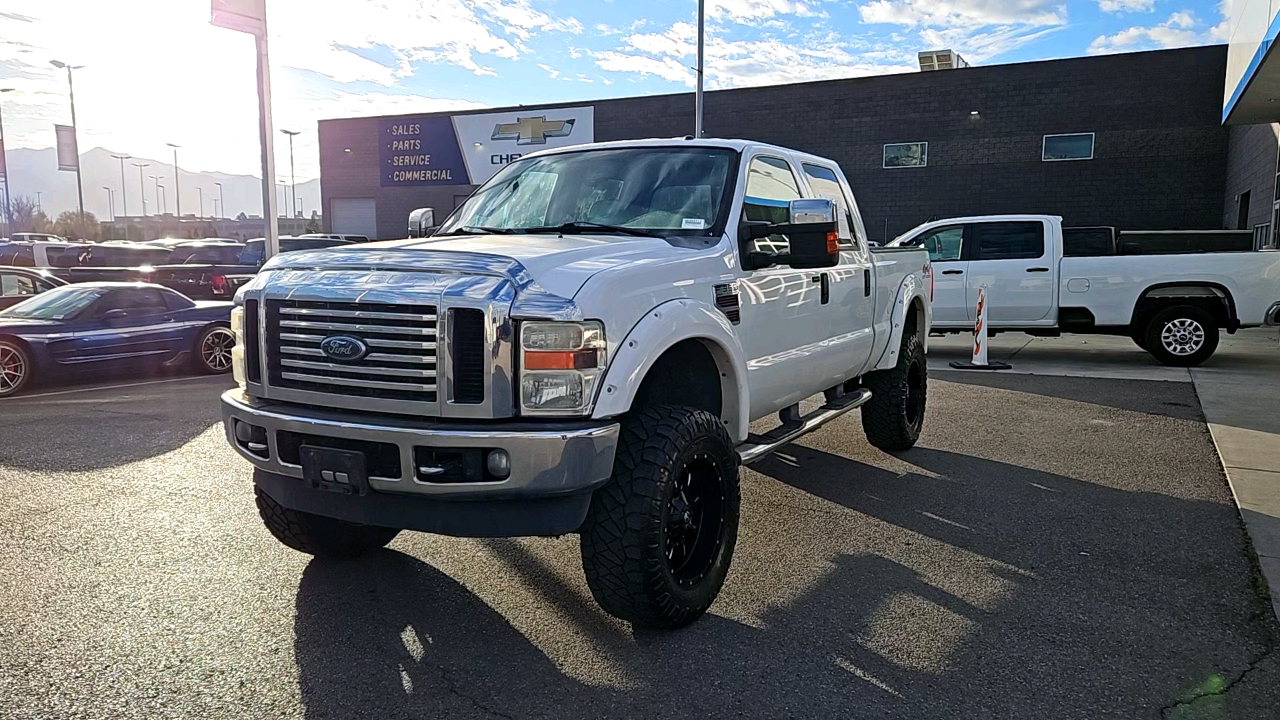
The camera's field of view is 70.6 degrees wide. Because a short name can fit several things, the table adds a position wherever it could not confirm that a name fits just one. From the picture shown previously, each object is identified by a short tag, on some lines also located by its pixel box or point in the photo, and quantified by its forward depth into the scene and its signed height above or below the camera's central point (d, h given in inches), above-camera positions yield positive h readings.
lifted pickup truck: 126.4 -21.9
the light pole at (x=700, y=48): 826.8 +177.4
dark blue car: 386.3 -43.3
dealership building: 879.1 +116.2
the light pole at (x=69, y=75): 1670.6 +304.2
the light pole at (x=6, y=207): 1272.1 +49.0
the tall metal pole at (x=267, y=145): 471.5 +50.6
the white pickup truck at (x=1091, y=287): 431.8 -21.6
